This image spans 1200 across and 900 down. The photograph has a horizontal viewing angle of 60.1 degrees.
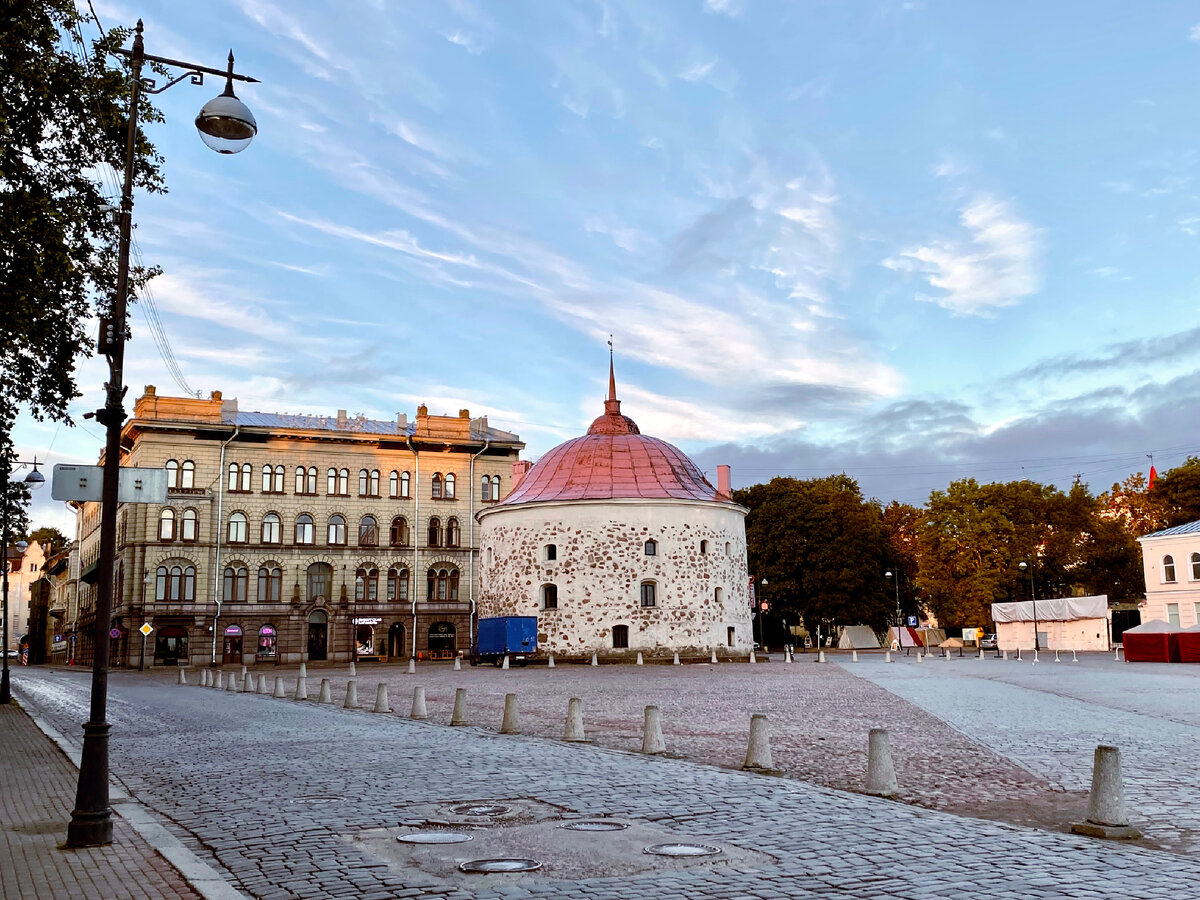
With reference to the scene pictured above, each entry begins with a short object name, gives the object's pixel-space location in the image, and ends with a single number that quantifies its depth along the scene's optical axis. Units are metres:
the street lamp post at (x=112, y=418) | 8.39
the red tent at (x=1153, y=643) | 45.94
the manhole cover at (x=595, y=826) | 8.60
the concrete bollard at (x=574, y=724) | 15.58
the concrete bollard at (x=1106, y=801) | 8.54
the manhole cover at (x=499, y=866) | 7.24
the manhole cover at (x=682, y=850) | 7.68
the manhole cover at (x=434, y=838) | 8.21
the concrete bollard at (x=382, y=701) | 22.23
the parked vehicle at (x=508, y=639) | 51.78
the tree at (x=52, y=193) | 14.64
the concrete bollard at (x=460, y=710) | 18.80
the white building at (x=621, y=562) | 54.53
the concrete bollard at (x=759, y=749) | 12.18
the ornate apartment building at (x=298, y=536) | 60.06
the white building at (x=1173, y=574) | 56.41
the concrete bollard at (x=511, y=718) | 17.09
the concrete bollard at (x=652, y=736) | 14.01
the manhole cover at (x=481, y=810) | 9.46
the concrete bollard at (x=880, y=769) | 10.55
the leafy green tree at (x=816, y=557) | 70.88
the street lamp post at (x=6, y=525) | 24.23
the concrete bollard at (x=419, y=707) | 20.33
